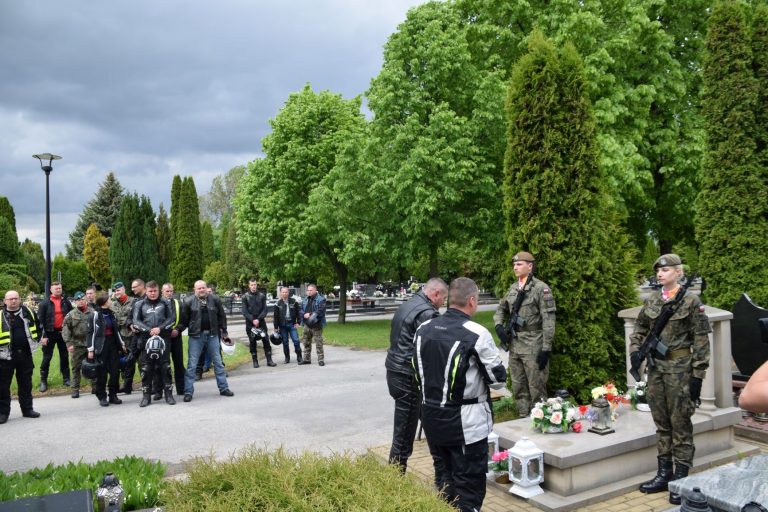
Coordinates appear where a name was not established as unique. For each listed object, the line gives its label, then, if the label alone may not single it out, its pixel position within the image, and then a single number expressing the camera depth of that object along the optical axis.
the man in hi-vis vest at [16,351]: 8.80
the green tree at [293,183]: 25.41
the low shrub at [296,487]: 3.27
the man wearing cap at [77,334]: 11.01
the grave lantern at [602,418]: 5.77
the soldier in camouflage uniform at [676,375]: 5.17
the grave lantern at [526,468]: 5.14
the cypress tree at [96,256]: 52.84
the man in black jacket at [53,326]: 11.52
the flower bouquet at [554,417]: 5.86
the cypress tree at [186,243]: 49.78
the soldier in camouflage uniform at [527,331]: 7.18
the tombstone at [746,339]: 8.24
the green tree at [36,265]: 49.32
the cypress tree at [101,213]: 58.53
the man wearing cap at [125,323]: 10.61
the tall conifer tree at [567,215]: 7.86
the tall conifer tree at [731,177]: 11.83
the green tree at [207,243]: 64.31
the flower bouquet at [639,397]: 6.76
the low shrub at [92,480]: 4.26
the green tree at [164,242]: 55.41
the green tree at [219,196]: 76.69
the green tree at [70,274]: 49.37
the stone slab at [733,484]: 2.86
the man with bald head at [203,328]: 10.35
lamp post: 17.59
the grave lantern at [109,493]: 3.86
